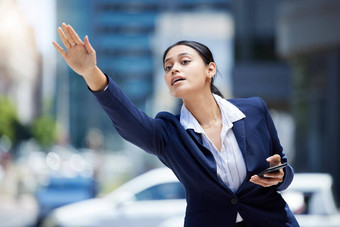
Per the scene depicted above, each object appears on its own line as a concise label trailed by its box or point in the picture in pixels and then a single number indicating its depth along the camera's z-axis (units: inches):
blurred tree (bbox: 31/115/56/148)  2898.6
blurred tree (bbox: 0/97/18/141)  2345.0
